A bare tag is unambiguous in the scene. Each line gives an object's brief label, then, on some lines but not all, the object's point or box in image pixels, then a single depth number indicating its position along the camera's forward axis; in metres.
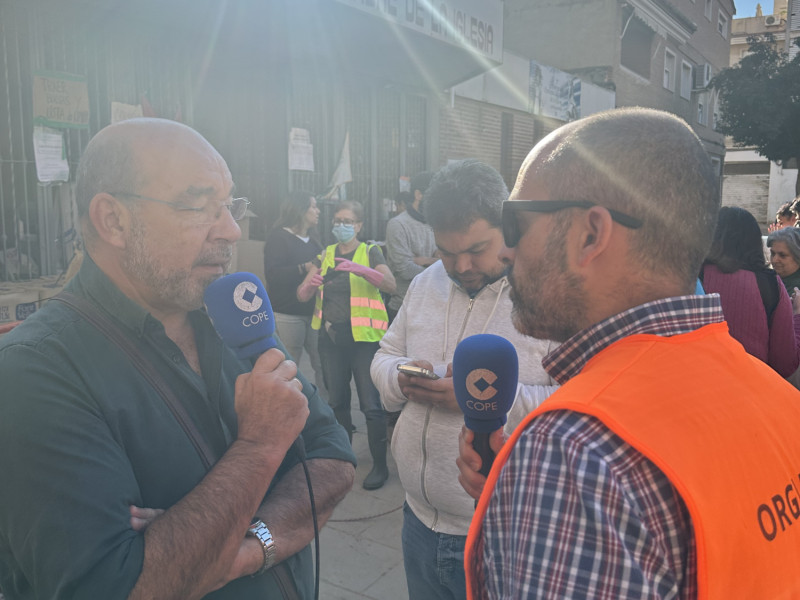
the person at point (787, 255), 5.18
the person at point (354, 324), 5.00
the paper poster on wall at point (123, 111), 6.44
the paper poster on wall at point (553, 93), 14.30
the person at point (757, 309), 3.82
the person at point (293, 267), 5.66
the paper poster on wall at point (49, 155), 5.82
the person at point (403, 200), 6.42
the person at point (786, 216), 7.12
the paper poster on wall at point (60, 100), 5.83
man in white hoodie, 2.22
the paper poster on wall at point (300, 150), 8.74
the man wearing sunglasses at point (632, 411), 0.89
